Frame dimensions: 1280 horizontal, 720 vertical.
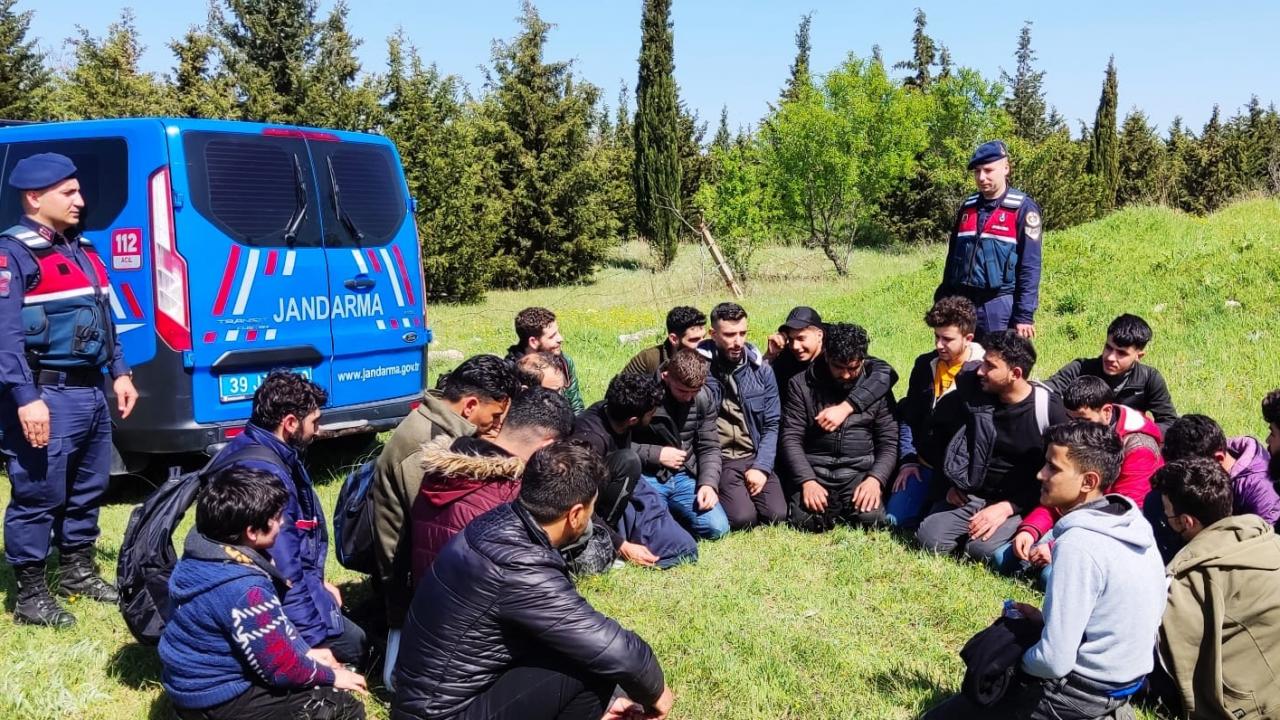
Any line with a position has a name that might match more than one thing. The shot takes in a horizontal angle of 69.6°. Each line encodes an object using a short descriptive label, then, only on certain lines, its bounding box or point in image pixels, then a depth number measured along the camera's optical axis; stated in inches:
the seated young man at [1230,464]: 165.6
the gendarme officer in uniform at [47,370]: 159.2
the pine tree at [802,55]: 1590.8
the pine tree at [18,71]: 896.3
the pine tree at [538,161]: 859.4
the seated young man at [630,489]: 196.1
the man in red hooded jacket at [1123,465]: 185.3
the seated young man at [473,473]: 126.3
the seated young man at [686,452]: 216.5
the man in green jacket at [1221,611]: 120.8
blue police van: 216.2
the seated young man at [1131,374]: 211.5
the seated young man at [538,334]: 235.5
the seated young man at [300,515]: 142.2
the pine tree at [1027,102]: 1533.0
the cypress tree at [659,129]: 1023.0
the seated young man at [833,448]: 225.9
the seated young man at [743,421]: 229.1
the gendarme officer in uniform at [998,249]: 247.9
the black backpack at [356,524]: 153.6
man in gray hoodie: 109.9
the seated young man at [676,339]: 236.8
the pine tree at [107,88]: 752.3
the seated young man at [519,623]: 105.3
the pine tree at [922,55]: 1536.7
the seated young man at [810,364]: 229.3
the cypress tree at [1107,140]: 1157.7
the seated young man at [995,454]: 198.4
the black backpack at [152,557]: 137.9
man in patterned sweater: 115.5
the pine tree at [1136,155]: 1310.3
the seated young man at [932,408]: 217.5
